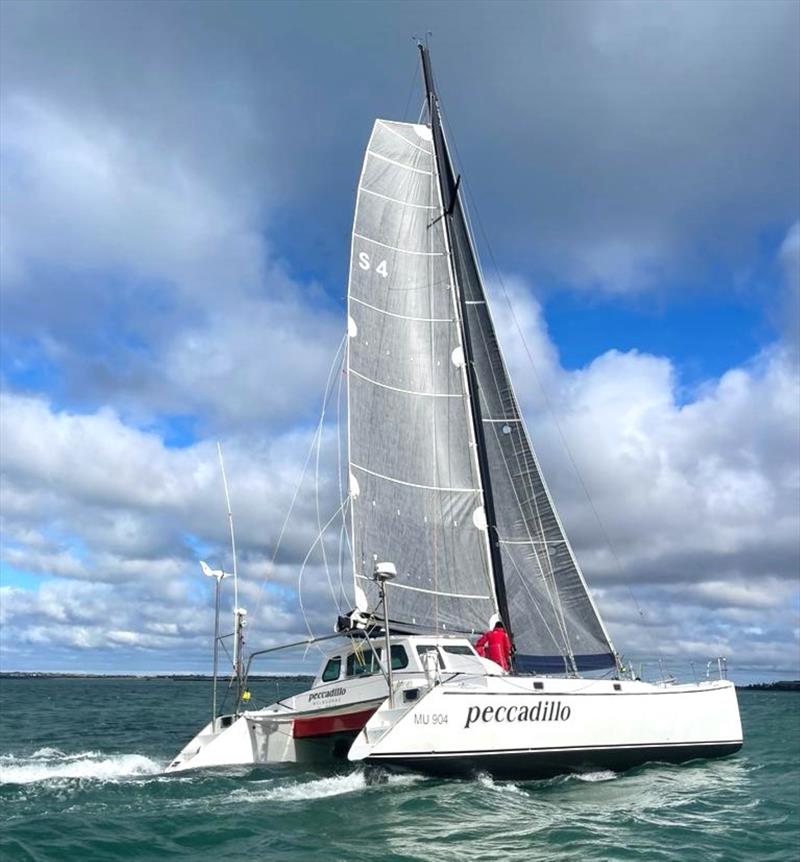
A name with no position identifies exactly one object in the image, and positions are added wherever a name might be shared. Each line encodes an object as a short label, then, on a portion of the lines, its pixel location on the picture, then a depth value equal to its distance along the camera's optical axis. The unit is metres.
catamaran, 13.86
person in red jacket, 16.56
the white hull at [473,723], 13.06
